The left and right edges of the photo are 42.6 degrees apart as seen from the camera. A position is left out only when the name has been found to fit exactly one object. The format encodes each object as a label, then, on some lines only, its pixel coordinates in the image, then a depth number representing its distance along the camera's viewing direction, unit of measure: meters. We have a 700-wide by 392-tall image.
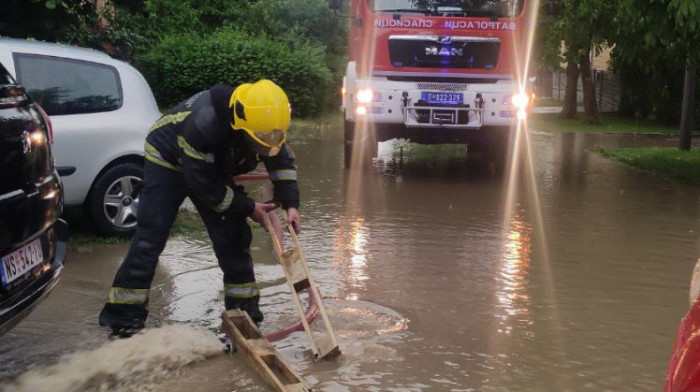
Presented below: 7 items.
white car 6.90
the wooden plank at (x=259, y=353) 4.24
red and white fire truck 11.91
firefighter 4.59
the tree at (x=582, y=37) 18.92
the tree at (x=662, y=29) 9.95
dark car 3.88
